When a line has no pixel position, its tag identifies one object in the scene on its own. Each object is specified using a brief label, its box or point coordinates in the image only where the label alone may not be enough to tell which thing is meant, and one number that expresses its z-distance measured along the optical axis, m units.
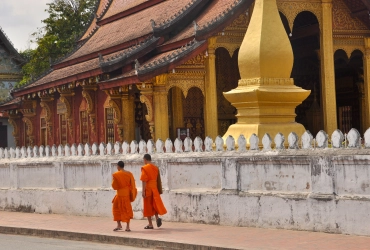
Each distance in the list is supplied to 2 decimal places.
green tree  42.59
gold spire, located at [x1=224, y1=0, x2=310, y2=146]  15.55
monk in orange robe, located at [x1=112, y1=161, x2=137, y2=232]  14.43
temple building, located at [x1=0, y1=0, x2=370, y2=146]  21.11
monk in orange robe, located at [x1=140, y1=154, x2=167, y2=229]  14.31
